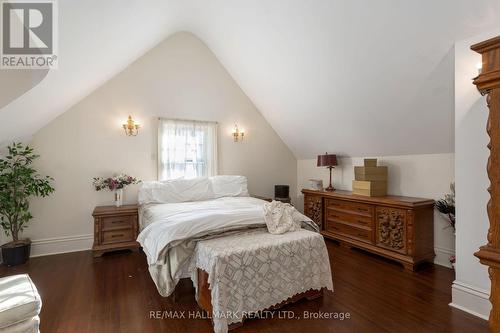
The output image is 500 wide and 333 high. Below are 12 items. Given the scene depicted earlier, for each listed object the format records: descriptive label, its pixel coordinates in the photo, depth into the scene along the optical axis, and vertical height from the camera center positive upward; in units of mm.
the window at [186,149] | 4188 +283
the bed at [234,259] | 1856 -782
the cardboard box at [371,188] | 3428 -328
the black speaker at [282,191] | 4781 -521
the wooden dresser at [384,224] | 2912 -798
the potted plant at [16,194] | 3006 -361
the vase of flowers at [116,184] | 3617 -283
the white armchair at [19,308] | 1281 -761
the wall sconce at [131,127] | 3902 +592
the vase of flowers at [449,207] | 2797 -485
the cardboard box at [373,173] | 3457 -121
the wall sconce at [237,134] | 4824 +602
